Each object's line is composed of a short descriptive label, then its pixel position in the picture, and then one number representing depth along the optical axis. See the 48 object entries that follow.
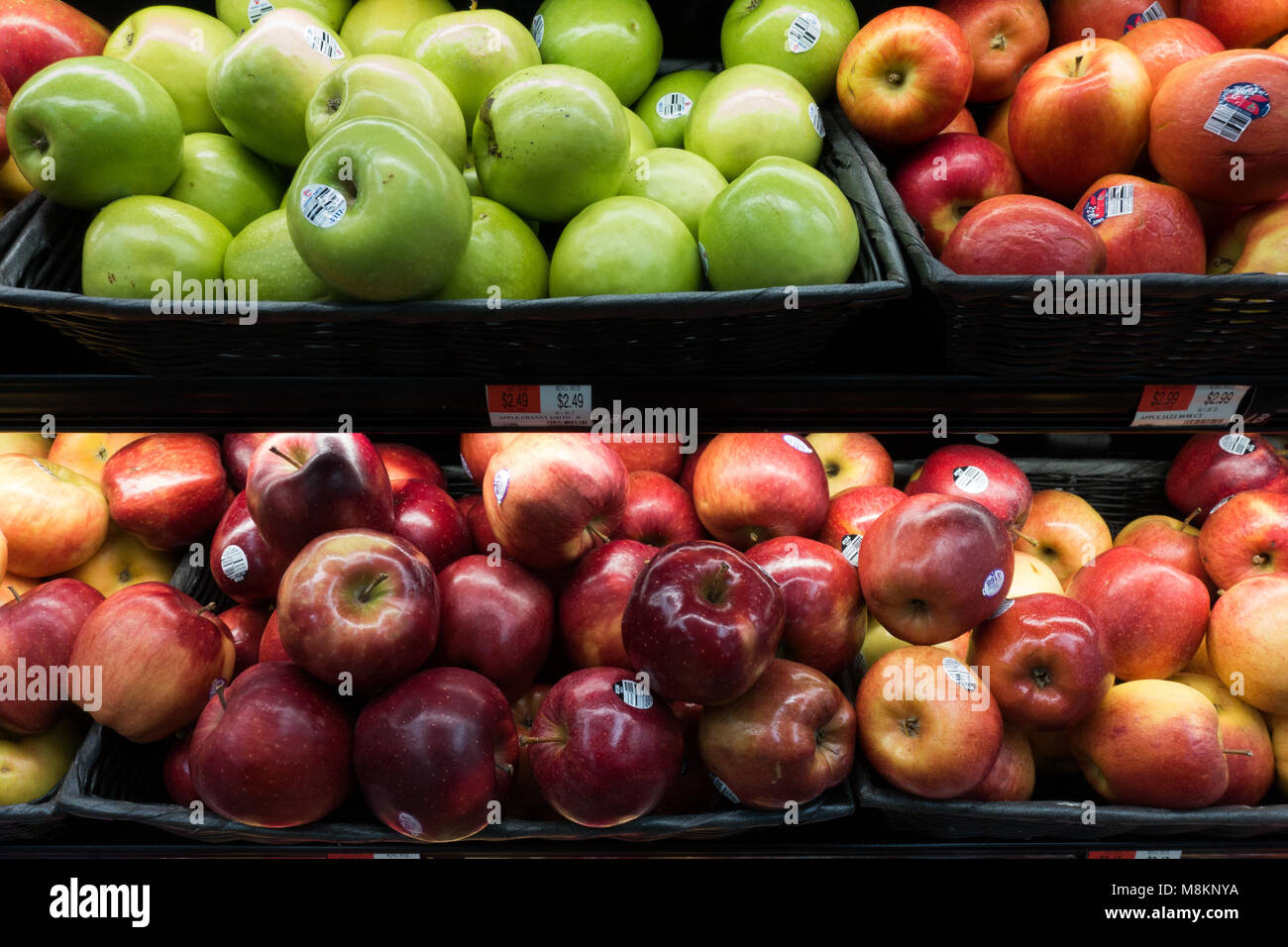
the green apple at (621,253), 0.87
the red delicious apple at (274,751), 0.90
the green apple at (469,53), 1.02
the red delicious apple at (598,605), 1.05
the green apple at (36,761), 1.09
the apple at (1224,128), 0.91
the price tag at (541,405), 0.85
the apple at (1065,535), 1.32
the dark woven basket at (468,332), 0.79
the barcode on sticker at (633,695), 0.95
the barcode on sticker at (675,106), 1.21
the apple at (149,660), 1.01
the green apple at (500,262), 0.86
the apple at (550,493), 1.01
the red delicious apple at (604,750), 0.92
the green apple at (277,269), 0.86
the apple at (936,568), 0.96
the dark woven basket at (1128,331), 0.80
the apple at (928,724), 0.95
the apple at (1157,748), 0.99
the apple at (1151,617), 1.10
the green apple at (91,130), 0.88
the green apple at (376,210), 0.77
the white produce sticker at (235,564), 1.11
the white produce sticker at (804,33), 1.19
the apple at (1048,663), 0.98
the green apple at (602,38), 1.16
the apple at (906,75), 1.06
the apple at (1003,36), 1.19
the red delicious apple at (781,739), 0.93
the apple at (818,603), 1.03
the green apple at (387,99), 0.89
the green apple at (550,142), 0.91
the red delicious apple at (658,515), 1.21
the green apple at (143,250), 0.87
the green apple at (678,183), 1.00
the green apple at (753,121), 1.07
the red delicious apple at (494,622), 1.01
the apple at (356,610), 0.88
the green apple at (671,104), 1.21
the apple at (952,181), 1.10
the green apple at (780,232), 0.86
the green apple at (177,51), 1.04
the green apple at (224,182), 0.97
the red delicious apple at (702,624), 0.88
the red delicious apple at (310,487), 0.97
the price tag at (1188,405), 0.88
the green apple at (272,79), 0.95
